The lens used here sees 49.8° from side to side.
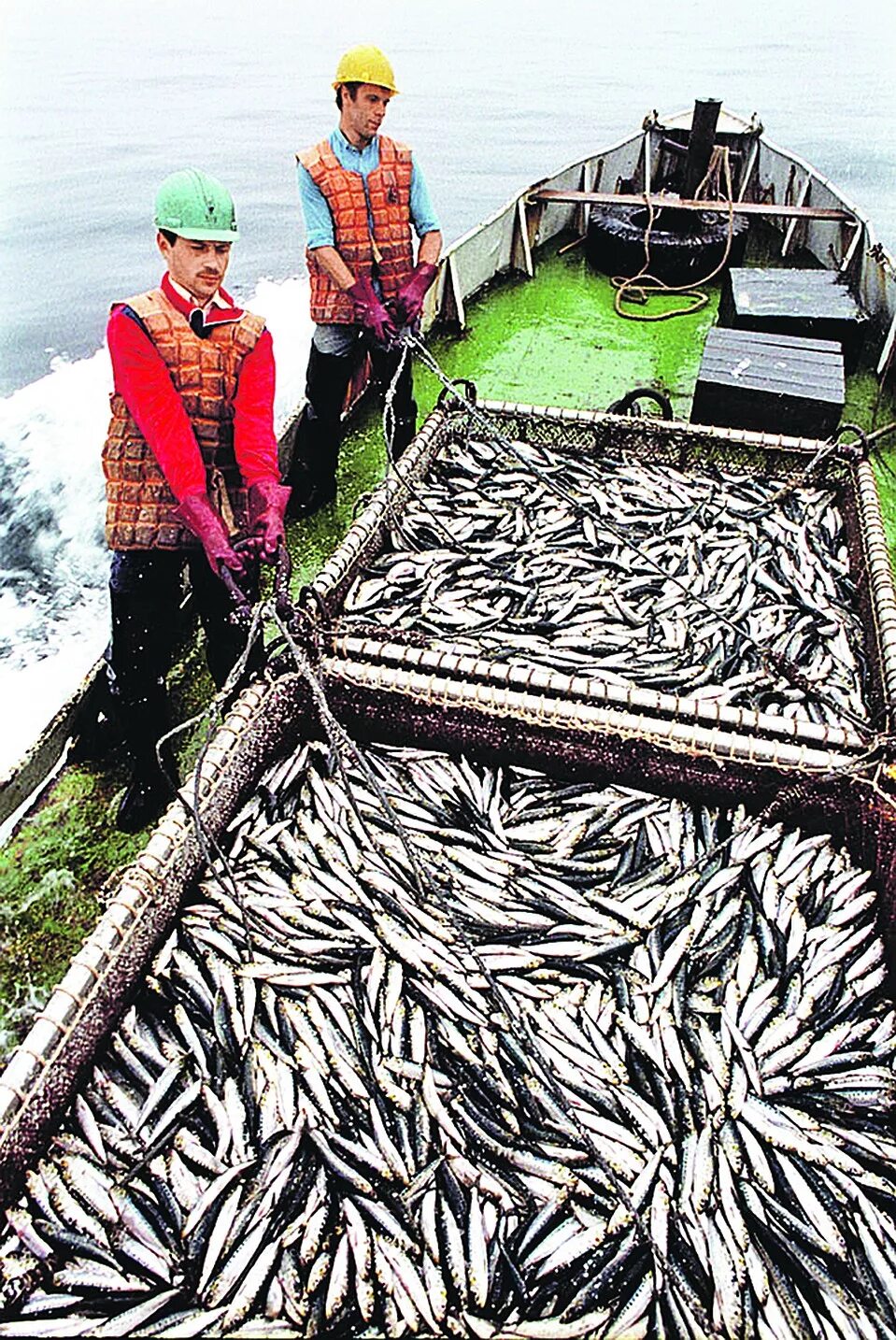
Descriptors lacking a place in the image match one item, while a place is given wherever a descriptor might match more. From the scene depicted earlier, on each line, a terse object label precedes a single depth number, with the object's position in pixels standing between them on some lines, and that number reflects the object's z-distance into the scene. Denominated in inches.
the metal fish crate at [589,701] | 155.4
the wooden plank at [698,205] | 384.2
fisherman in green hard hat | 144.6
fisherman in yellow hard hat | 214.5
